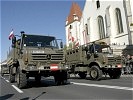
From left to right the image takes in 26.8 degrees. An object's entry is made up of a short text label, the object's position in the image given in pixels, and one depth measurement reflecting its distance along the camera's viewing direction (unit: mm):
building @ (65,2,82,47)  73375
